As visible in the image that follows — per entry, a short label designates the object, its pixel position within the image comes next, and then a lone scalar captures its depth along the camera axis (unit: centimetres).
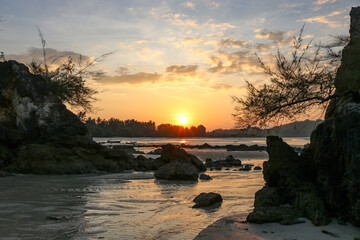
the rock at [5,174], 1095
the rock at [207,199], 717
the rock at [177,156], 1795
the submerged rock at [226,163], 2173
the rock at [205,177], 1309
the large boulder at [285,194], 516
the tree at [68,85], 1830
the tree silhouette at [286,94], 853
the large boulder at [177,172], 1260
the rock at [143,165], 1689
